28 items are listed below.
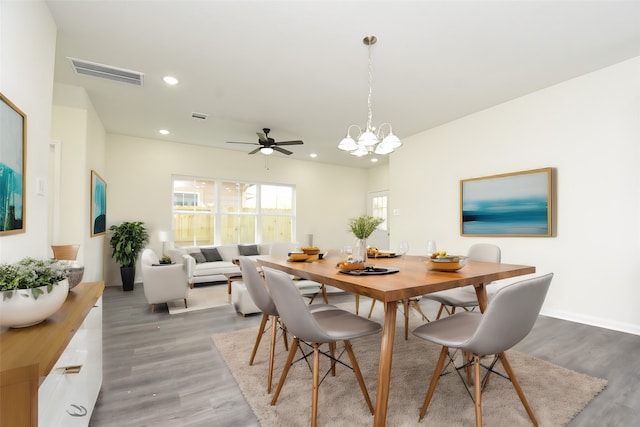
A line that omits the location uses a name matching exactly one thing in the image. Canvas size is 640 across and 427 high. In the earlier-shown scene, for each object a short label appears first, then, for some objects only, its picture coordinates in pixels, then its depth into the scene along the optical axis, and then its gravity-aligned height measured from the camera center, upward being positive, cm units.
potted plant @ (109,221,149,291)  500 -51
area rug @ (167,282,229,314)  387 -118
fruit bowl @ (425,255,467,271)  187 -27
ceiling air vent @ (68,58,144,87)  308 +156
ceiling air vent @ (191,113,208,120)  447 +154
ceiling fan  467 +118
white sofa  504 -75
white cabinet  109 -72
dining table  144 -33
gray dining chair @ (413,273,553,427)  136 -53
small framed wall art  416 +17
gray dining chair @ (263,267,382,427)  152 -61
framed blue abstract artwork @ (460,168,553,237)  361 +21
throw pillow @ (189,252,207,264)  568 -75
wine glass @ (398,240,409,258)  282 -26
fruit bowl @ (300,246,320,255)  252 -26
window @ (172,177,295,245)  624 +14
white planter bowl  102 -32
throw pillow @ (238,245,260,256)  628 -67
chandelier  248 +67
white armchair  363 -79
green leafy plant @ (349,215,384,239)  233 -5
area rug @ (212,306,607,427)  166 -110
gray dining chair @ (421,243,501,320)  253 -65
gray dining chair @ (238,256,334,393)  200 -52
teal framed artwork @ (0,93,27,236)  151 +26
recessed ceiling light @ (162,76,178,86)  336 +156
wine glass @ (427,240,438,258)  260 -24
